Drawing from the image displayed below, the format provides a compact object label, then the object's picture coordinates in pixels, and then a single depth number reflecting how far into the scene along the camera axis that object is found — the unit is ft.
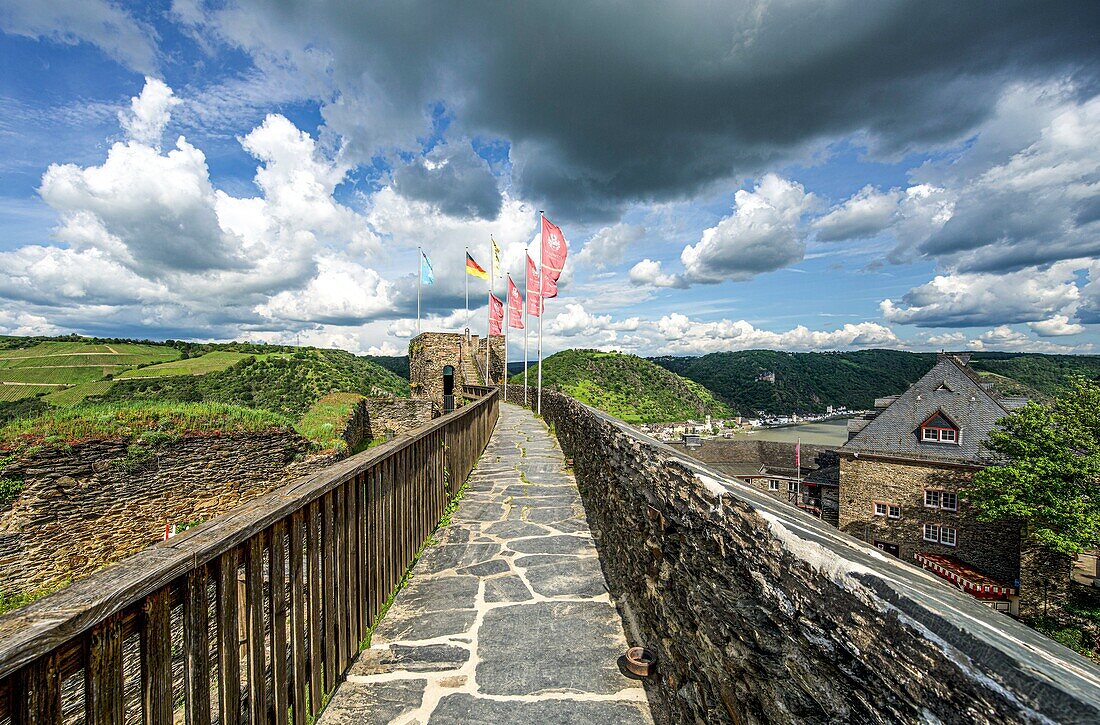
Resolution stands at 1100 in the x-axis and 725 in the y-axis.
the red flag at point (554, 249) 57.88
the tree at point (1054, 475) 68.90
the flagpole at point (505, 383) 105.16
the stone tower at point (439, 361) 103.81
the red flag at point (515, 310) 77.05
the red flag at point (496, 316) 87.97
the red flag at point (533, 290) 69.36
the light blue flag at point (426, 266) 95.61
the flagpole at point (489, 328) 88.69
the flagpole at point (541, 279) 58.59
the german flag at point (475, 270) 81.46
